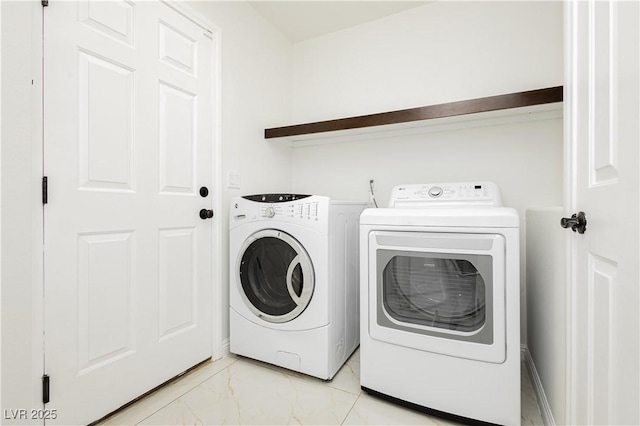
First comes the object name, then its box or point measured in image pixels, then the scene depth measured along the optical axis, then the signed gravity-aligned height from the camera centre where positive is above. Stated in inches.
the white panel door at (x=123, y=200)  47.3 +2.1
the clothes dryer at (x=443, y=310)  48.9 -16.8
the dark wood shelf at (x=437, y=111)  59.9 +22.4
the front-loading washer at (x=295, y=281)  64.0 -15.1
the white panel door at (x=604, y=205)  22.8 +0.7
